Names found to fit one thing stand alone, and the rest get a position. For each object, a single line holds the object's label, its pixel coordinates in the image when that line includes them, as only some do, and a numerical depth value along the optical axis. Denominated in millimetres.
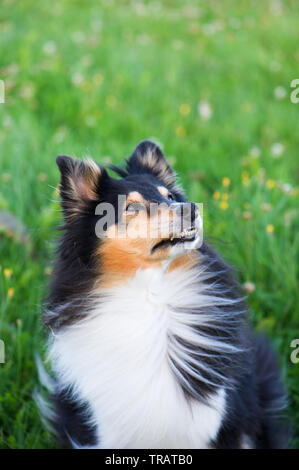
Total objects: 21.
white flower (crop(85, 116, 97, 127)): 4934
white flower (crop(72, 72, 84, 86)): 5348
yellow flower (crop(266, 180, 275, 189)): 3846
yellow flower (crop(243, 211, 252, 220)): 3437
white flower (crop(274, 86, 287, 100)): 5695
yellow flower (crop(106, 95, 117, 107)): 5211
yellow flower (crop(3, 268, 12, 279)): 2941
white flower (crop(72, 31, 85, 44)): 6297
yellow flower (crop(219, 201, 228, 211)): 3627
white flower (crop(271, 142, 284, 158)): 4547
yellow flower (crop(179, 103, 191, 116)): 5269
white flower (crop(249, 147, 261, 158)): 4378
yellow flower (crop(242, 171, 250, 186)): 3905
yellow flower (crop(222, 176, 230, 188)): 3798
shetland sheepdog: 2076
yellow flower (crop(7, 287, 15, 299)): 2857
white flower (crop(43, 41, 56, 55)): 5857
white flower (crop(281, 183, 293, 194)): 3773
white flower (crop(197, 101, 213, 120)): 5246
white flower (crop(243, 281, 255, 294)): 3092
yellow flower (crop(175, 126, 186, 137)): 4932
